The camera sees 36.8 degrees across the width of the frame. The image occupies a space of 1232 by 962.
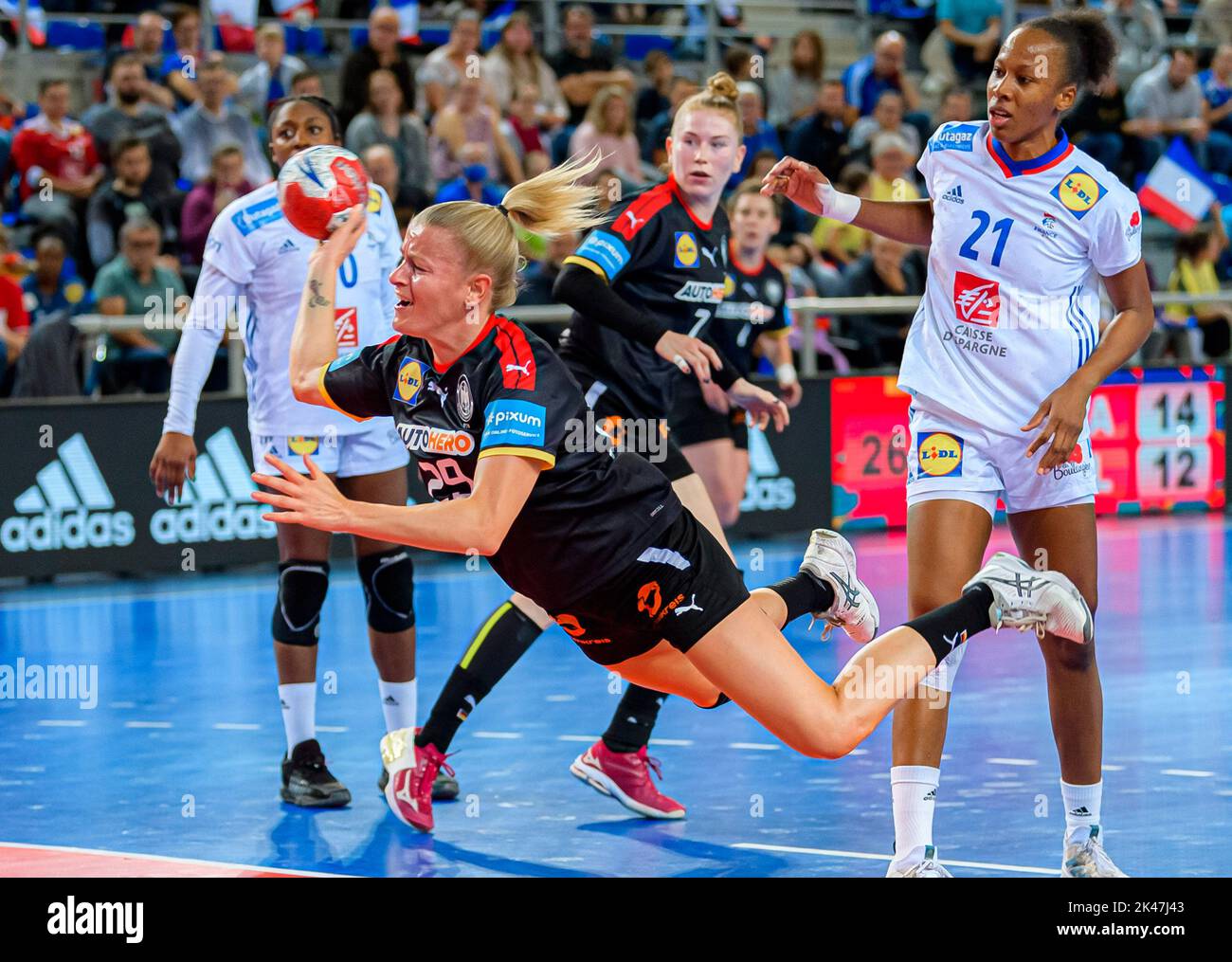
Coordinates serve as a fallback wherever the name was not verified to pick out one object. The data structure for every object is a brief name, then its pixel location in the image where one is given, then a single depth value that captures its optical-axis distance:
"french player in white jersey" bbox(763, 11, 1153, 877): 5.01
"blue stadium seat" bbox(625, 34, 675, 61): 17.67
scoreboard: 13.18
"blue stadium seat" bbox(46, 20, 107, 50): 14.77
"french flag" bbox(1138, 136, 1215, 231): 16.58
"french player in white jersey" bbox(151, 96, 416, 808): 6.43
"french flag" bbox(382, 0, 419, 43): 15.62
